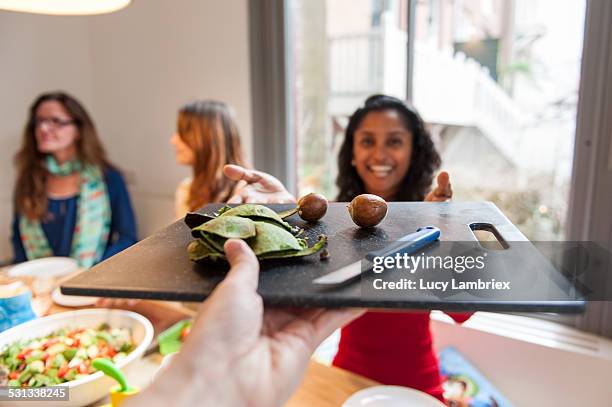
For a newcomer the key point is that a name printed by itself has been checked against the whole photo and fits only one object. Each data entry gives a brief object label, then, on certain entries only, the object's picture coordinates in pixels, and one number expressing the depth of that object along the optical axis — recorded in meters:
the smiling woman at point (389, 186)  1.10
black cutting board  0.43
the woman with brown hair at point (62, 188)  2.01
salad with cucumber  0.77
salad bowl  0.72
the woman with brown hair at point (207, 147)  1.67
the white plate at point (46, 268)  1.46
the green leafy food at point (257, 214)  0.58
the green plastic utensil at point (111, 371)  0.70
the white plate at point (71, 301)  1.16
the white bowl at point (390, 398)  0.73
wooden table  0.79
